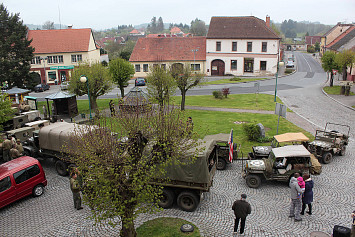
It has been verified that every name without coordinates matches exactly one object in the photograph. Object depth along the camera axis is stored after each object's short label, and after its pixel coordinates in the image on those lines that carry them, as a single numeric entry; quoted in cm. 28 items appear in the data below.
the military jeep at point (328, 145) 1686
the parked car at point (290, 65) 6219
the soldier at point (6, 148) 1759
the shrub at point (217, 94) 3609
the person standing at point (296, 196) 1161
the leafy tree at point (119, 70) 3353
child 1171
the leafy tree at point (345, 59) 3766
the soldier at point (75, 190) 1273
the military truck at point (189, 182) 1206
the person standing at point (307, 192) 1189
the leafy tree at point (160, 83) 2595
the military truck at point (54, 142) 1648
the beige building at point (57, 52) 5556
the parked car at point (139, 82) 4954
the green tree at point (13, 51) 3581
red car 1314
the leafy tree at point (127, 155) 880
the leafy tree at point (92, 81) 2825
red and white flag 1587
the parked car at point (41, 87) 4802
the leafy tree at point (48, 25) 14688
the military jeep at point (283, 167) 1420
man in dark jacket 1057
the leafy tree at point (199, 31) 13125
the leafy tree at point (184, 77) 2883
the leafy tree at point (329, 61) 3960
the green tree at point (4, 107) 1738
